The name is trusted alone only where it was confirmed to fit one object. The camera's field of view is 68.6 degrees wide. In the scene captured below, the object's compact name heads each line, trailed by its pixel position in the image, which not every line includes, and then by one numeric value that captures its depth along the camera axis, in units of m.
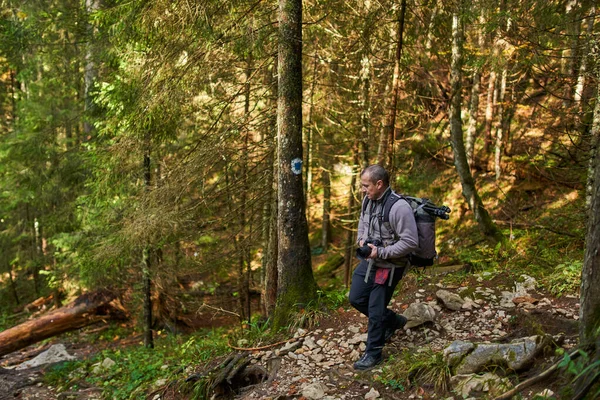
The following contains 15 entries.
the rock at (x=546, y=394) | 2.95
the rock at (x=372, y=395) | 4.32
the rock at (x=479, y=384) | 3.72
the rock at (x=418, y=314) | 5.55
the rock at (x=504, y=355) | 3.97
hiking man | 4.54
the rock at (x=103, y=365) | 8.99
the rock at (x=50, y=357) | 10.28
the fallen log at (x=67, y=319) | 9.95
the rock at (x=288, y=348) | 5.60
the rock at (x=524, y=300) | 5.83
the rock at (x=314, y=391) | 4.51
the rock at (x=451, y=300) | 5.93
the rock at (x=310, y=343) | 5.59
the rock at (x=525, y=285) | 6.20
